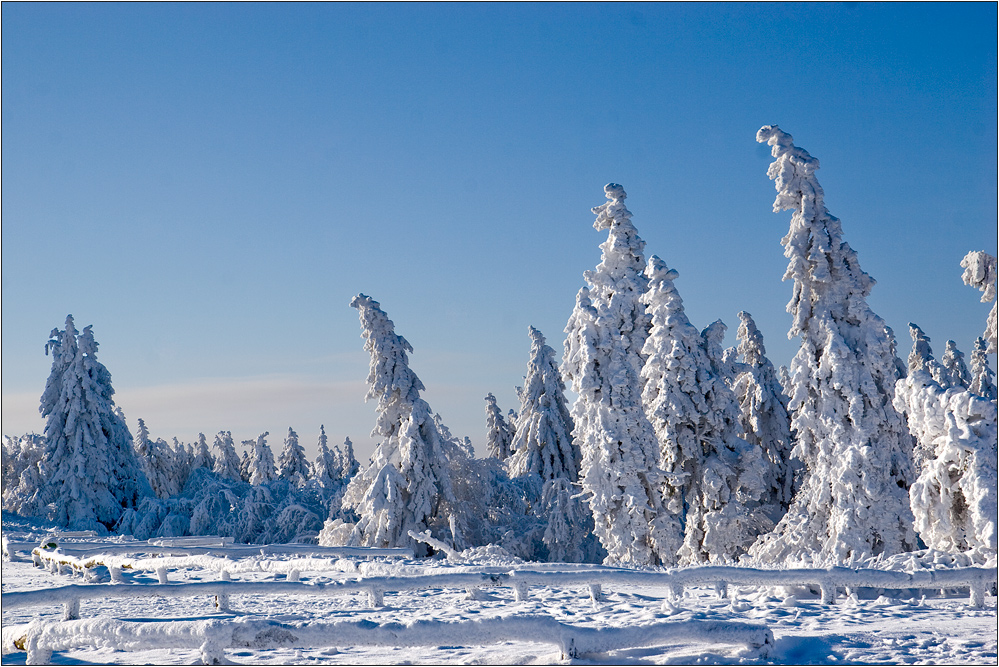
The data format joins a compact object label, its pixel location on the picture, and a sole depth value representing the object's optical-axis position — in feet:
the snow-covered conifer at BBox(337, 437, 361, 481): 308.75
